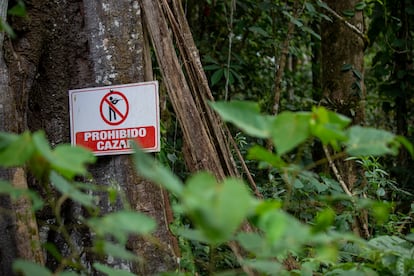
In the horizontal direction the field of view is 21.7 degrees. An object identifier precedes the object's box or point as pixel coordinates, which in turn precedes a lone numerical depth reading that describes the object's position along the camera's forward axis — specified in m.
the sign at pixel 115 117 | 4.41
